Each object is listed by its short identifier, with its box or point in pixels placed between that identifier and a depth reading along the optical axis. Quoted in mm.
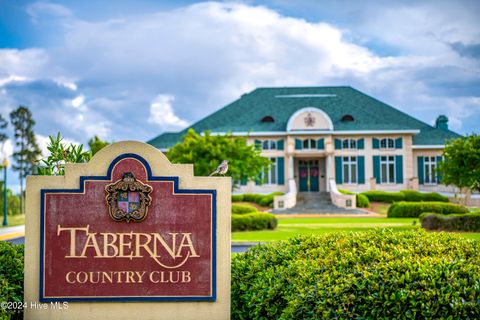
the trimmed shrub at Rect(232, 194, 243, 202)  44188
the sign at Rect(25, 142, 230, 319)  6574
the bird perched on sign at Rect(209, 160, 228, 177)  7242
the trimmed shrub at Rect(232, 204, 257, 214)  27109
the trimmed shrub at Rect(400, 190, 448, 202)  42094
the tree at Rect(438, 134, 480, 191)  24938
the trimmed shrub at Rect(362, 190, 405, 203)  42375
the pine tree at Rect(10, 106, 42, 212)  49781
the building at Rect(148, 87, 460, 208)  47406
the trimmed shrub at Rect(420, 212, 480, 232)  22547
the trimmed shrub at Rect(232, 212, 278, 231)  23594
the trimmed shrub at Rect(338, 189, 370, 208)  40562
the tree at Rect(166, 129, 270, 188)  31469
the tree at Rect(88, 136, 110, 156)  43925
